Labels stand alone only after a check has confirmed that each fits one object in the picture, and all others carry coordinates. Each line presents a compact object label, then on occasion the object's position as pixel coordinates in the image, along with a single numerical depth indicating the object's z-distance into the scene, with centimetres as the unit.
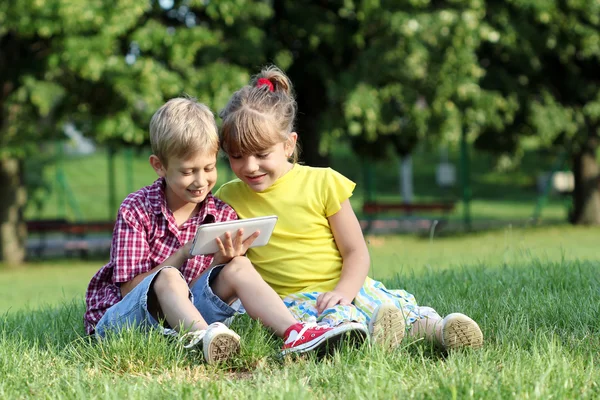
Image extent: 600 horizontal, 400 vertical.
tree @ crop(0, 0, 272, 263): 1212
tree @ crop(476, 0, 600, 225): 1505
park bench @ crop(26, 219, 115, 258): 1673
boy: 349
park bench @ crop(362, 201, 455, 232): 1933
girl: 378
